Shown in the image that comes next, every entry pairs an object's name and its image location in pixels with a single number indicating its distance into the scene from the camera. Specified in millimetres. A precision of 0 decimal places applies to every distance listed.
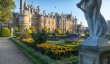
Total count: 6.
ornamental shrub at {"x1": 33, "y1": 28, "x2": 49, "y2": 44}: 6614
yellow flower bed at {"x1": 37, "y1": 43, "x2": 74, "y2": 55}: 4126
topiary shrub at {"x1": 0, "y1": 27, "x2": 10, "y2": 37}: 18736
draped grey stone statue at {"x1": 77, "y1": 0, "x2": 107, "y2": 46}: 2040
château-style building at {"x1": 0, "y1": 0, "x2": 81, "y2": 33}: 24581
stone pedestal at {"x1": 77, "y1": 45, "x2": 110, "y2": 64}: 1910
